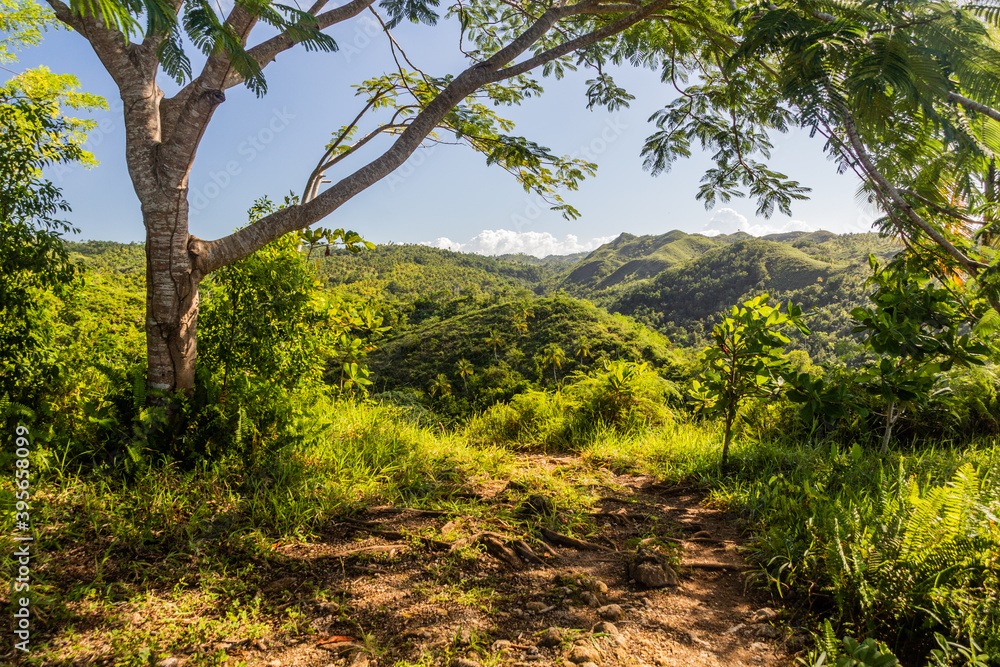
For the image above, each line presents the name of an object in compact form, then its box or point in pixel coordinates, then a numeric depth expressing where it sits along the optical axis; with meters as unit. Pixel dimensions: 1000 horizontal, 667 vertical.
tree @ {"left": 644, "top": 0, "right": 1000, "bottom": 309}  1.92
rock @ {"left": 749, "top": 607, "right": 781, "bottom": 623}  1.82
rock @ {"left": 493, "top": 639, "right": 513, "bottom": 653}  1.67
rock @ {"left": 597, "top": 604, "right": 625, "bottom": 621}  1.85
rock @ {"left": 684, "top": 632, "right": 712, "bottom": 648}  1.70
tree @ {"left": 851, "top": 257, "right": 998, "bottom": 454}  2.78
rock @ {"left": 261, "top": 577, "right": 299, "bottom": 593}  2.06
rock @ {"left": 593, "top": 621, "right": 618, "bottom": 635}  1.76
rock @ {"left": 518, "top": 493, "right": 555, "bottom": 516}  2.90
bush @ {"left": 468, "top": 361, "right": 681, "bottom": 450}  4.96
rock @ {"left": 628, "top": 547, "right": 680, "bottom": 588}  2.11
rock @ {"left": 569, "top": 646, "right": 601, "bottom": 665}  1.59
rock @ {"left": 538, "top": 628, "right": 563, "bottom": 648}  1.70
